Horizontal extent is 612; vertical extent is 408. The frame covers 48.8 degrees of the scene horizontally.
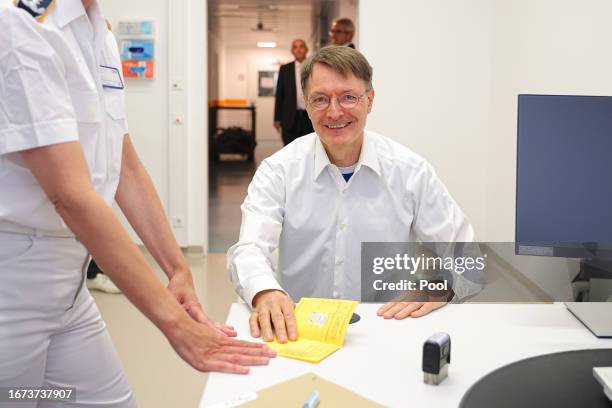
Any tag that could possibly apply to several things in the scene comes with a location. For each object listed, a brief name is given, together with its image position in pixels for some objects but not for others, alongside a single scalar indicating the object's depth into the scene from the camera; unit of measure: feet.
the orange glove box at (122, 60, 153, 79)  18.11
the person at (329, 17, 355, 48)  20.61
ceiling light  62.75
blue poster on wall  18.03
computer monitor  5.18
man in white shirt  7.16
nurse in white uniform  3.84
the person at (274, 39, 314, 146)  22.93
